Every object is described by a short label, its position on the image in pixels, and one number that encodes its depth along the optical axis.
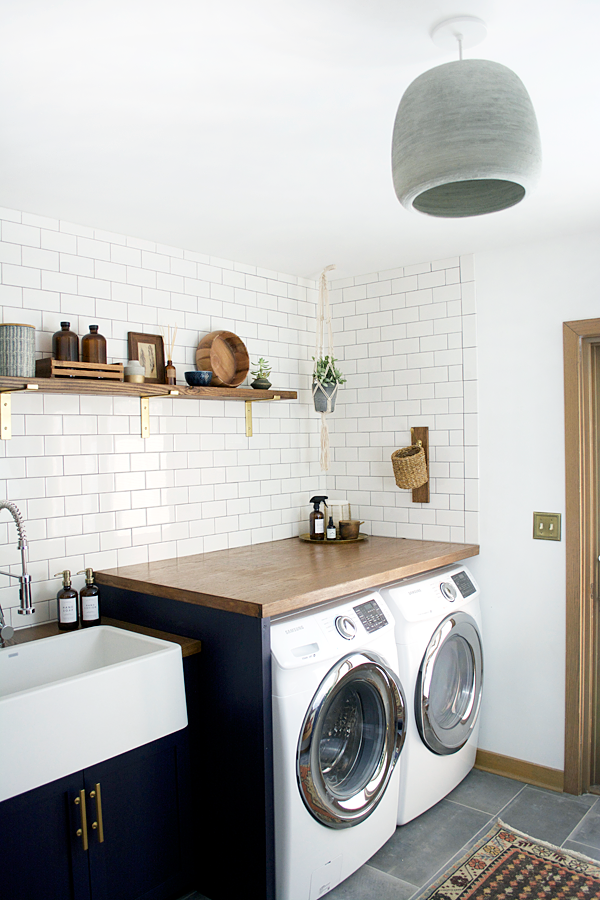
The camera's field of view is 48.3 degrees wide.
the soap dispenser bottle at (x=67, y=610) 2.49
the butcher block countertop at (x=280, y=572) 2.25
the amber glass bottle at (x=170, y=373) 2.88
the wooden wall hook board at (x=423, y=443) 3.47
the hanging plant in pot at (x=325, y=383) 3.53
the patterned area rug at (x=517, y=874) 2.30
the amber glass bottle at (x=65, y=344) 2.51
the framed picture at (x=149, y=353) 2.88
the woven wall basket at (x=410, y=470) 3.34
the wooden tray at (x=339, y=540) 3.41
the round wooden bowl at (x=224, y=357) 3.14
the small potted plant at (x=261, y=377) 3.27
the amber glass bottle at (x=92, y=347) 2.59
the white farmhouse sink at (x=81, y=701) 1.79
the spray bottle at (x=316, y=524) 3.50
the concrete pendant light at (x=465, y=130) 1.30
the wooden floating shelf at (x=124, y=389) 2.30
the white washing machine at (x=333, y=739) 2.11
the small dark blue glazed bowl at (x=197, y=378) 2.94
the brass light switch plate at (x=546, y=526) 3.07
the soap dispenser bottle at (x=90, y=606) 2.56
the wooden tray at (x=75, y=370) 2.41
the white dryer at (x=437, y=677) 2.67
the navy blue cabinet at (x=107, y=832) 1.83
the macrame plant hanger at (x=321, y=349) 3.55
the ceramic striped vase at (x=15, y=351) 2.32
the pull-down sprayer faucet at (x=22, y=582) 2.19
